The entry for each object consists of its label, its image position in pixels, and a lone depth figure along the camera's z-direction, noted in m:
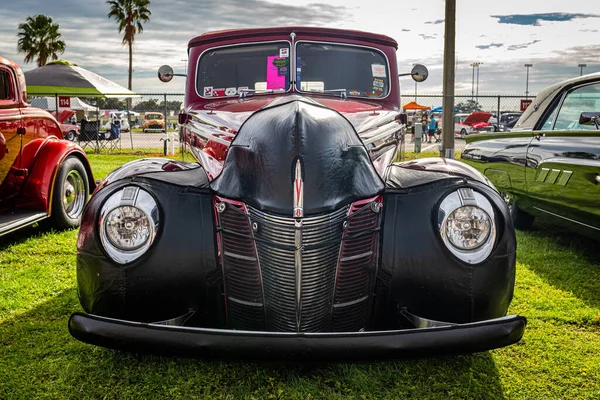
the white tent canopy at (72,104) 25.84
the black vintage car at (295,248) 2.23
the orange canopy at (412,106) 32.09
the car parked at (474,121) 28.28
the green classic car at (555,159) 4.24
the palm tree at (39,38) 37.47
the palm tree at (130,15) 38.25
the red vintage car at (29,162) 5.13
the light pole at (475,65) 58.22
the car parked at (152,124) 33.81
